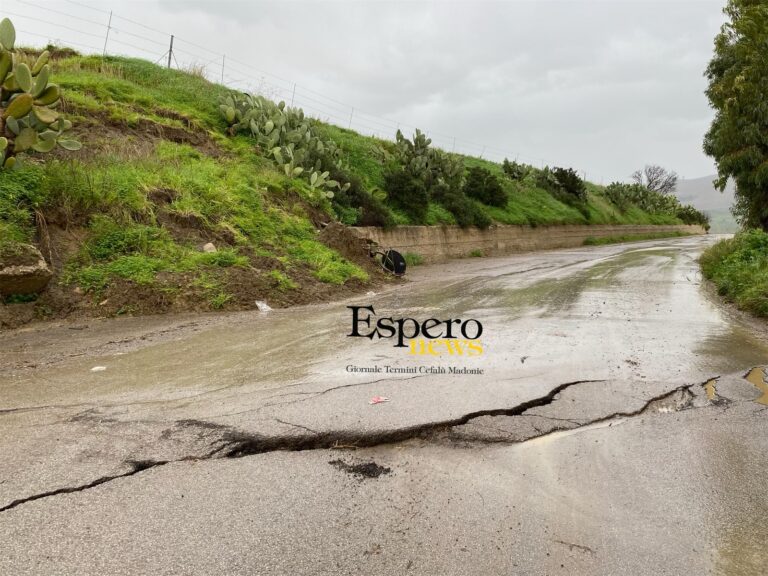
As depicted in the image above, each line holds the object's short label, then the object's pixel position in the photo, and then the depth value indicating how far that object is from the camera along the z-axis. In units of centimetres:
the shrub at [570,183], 3428
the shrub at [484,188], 2494
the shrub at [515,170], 3176
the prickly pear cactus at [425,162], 2111
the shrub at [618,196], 4097
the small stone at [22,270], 695
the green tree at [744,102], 1623
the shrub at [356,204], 1573
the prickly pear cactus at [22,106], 807
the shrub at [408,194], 1873
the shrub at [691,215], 5167
